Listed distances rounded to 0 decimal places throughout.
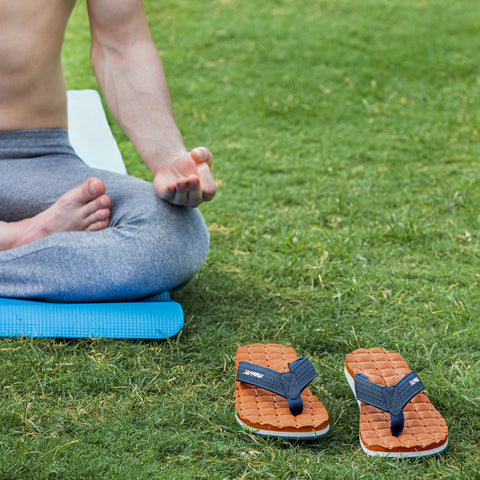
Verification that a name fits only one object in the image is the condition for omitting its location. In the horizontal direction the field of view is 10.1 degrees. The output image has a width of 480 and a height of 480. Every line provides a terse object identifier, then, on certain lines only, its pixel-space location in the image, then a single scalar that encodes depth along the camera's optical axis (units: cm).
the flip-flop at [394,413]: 339
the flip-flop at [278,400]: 341
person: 366
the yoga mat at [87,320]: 361
